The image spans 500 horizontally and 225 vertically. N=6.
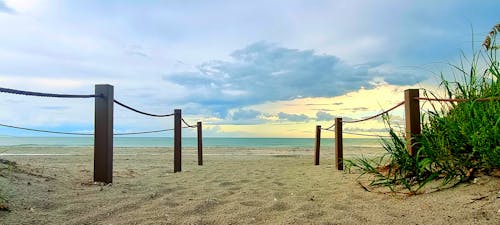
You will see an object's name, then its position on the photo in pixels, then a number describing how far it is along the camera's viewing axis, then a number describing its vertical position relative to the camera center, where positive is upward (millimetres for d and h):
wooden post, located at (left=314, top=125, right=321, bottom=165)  9243 -225
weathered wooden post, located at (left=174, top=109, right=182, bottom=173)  7109 -44
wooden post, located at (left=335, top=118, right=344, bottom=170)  7184 -163
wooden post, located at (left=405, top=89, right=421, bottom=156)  4207 +178
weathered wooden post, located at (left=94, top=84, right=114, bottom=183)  4434 -19
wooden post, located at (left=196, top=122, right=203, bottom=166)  9164 -198
